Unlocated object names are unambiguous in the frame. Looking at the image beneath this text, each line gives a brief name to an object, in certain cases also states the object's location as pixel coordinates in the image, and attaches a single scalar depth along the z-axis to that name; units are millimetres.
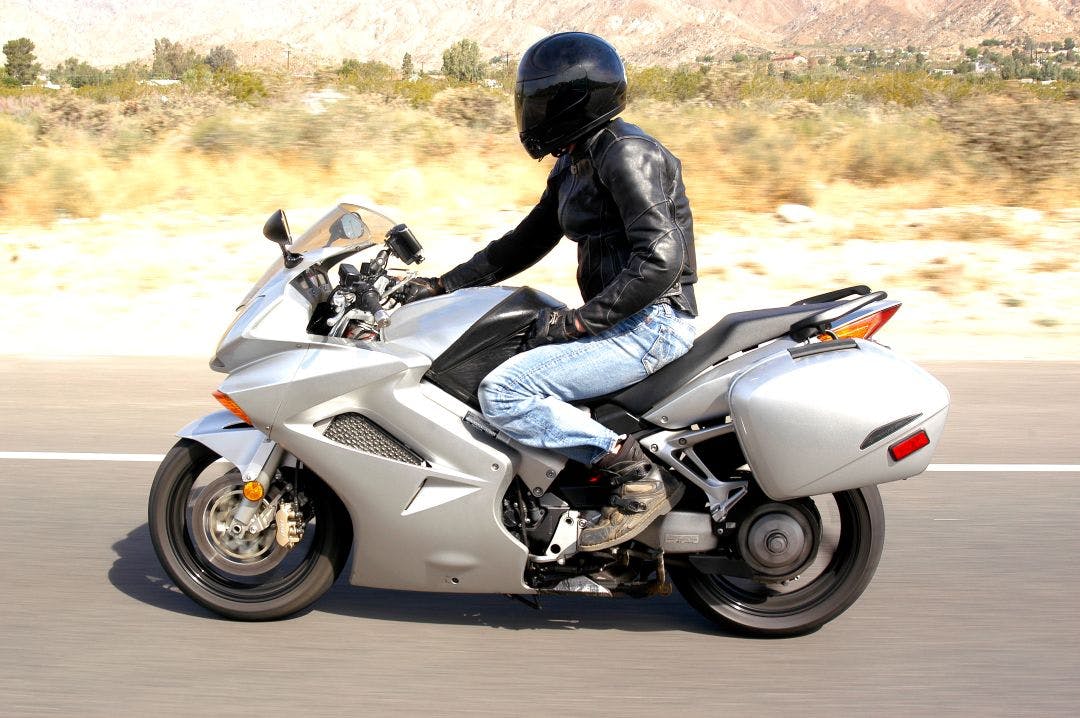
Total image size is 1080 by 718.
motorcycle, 3865
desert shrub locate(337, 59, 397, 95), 21828
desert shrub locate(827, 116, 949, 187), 15445
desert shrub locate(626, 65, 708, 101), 21750
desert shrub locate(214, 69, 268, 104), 21012
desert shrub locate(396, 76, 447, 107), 20578
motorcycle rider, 3766
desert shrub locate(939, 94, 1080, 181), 15234
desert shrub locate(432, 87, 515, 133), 18312
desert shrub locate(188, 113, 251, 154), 15938
